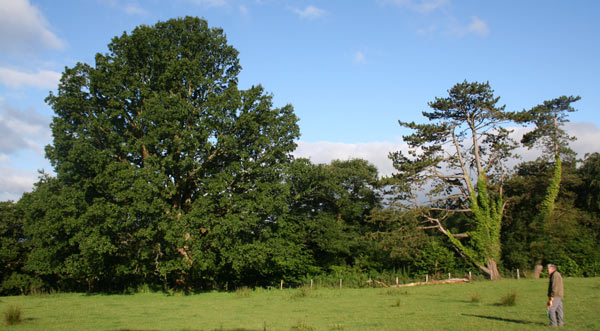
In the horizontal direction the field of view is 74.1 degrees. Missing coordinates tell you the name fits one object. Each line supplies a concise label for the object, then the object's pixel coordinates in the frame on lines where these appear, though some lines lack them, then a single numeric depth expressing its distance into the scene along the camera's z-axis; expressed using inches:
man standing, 378.9
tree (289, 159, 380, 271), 1519.4
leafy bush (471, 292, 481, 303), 632.1
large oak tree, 949.8
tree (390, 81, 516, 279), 1314.0
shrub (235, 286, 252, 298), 1007.6
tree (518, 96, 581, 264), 1299.2
